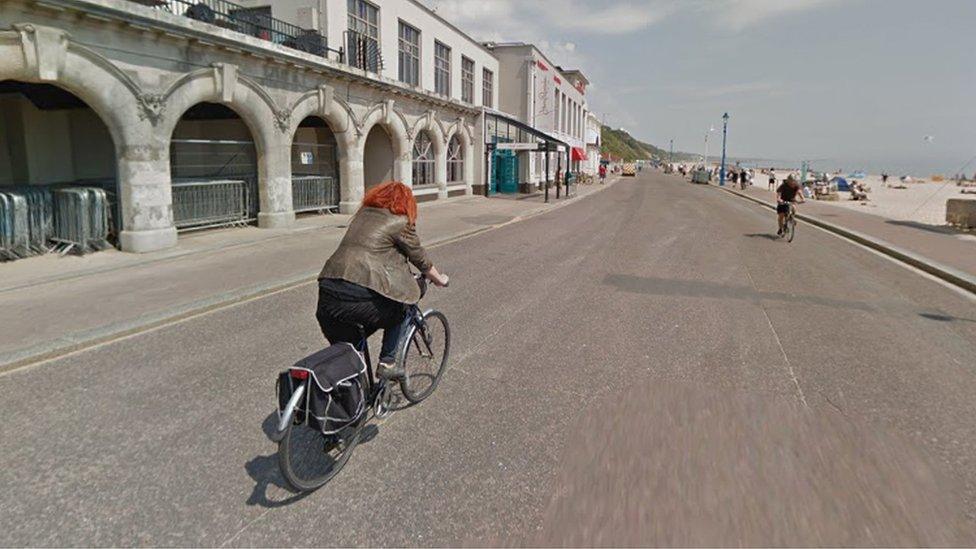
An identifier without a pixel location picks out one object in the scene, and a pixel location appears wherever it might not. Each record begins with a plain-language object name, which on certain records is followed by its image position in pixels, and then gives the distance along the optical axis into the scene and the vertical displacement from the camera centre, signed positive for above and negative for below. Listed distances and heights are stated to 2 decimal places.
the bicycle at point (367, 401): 2.62 -1.33
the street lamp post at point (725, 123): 44.45 +6.69
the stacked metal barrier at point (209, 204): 11.54 -0.17
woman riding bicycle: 3.04 -0.43
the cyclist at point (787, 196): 12.46 +0.15
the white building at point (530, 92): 31.53 +6.96
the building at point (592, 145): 64.50 +7.10
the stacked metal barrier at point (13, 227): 8.42 -0.52
